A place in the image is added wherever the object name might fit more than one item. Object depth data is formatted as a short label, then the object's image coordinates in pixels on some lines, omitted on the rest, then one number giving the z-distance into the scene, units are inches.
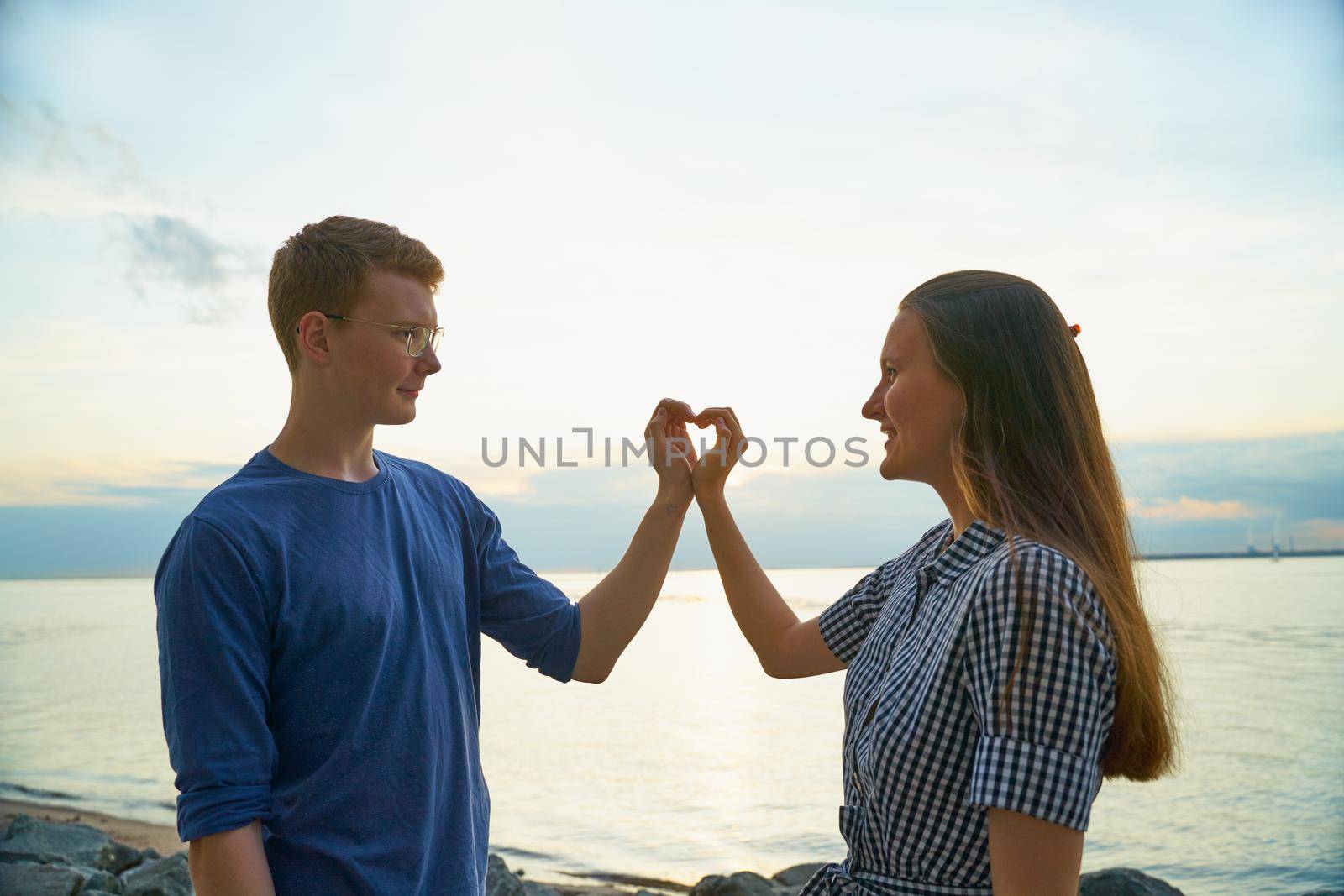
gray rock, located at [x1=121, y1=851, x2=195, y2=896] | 269.9
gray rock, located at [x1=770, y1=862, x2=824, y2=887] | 298.7
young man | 84.7
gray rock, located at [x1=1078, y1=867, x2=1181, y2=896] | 258.2
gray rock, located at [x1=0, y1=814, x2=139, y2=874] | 311.4
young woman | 68.3
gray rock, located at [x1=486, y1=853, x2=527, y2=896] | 260.7
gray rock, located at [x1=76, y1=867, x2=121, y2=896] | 277.4
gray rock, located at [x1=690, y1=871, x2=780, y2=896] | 262.4
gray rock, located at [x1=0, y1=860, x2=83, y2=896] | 270.2
